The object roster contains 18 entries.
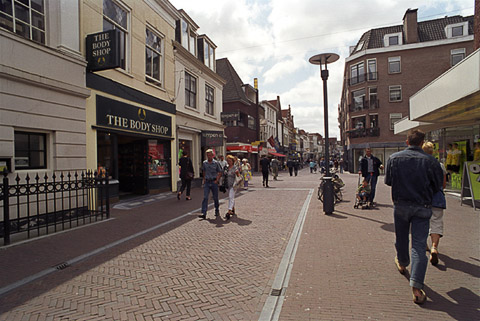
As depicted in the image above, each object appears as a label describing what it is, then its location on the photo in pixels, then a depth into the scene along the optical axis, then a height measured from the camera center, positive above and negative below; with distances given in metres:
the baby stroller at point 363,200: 8.18 -1.24
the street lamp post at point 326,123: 7.46 +1.02
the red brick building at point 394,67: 28.19 +9.69
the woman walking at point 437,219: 3.98 -0.91
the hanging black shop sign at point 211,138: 16.52 +1.38
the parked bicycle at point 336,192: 9.45 -1.14
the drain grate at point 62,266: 4.07 -1.53
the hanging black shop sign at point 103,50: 7.92 +3.27
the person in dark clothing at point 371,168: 8.48 -0.30
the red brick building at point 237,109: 29.47 +5.57
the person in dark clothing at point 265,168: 15.51 -0.48
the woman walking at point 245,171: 15.05 -0.60
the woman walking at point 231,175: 7.40 -0.40
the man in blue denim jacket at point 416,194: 2.93 -0.41
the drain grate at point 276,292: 3.20 -1.55
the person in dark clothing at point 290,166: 26.87 -0.62
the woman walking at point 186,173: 10.60 -0.46
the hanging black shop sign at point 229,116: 18.47 +3.05
